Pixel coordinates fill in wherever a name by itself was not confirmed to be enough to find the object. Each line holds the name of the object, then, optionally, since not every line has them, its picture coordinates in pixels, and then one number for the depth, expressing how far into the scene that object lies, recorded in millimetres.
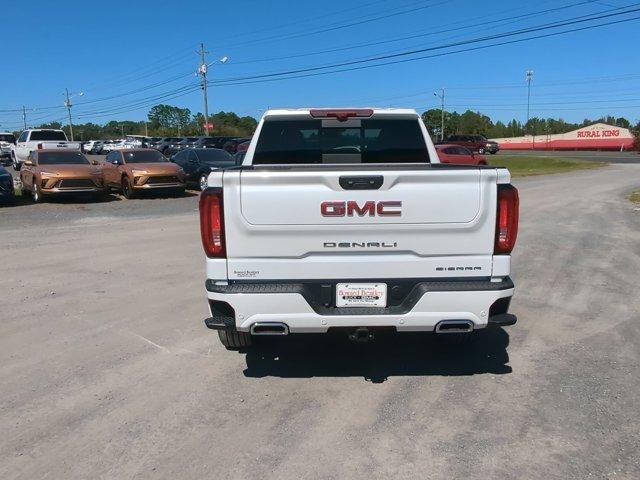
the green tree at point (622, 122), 114538
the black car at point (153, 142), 47231
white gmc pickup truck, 3785
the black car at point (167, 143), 35825
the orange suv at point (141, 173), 18656
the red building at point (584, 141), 68750
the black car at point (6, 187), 16969
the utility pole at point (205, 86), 54375
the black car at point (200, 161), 20625
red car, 31362
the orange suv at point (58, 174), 17297
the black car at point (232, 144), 33812
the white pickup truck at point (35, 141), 28828
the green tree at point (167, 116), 170500
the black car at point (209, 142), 35562
